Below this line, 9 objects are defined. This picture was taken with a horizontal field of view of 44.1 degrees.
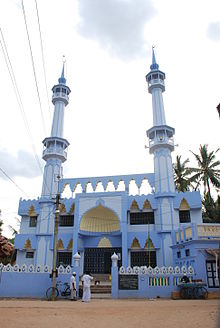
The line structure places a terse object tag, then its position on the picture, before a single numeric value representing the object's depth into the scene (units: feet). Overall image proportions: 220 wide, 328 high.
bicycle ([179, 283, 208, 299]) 44.39
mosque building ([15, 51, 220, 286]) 72.08
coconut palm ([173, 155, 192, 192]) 104.60
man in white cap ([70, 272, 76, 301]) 44.09
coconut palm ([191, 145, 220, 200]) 98.53
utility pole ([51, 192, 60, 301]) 44.06
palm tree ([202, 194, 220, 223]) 86.63
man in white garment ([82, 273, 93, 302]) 41.50
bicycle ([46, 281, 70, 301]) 46.96
